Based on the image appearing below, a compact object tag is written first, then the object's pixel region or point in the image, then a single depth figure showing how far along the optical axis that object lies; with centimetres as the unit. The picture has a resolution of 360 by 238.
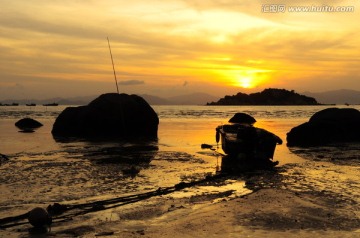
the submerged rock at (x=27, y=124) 4340
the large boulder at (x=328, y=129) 2555
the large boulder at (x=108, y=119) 3020
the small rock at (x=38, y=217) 744
